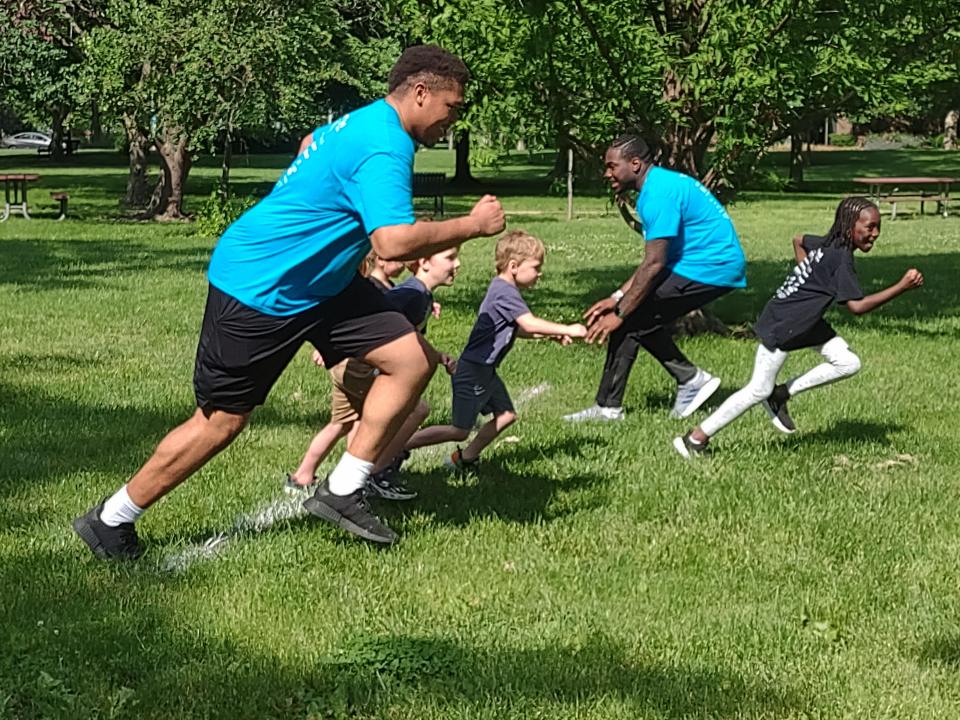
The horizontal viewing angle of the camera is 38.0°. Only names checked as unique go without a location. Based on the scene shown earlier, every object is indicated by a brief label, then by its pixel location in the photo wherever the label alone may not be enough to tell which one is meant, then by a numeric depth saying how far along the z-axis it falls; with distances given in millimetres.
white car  93625
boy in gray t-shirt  7020
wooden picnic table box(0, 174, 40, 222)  26422
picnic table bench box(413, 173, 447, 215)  29672
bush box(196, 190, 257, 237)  23328
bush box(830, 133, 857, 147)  79500
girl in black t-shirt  7535
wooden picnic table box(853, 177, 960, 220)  31312
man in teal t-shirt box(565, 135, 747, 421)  8156
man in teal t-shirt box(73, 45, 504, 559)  5207
